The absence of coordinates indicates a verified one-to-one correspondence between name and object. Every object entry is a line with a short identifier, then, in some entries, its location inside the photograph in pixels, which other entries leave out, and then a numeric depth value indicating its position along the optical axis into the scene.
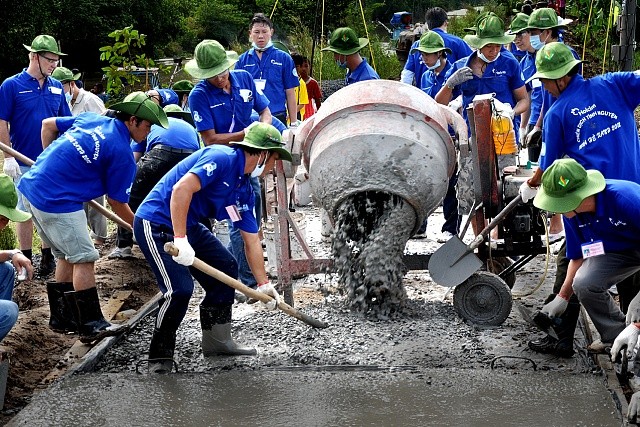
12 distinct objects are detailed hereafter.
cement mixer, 5.80
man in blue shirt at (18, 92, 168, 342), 5.44
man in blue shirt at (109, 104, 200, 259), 6.86
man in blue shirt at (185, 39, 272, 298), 6.63
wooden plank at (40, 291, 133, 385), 5.27
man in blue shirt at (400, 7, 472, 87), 8.58
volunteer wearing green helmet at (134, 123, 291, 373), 4.88
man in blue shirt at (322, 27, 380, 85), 8.17
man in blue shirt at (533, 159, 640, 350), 4.45
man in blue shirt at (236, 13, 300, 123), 8.23
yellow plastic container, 6.20
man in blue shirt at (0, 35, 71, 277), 7.25
